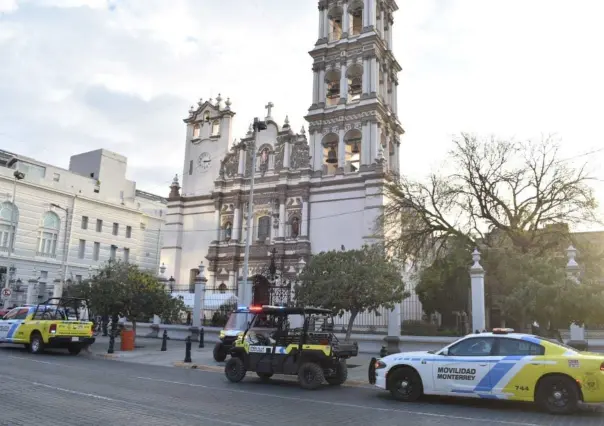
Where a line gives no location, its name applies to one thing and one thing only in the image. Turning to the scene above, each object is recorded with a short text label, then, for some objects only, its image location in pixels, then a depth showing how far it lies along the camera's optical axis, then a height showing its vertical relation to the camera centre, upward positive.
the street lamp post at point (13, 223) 39.71 +6.48
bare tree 23.56 +5.39
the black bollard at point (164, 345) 21.77 -1.30
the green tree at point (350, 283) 18.44 +1.30
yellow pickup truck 18.17 -0.68
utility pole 22.22 +2.37
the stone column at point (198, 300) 27.69 +0.70
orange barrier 21.44 -1.18
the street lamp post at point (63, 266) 38.12 +3.47
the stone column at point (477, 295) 18.95 +1.08
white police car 9.18 -0.84
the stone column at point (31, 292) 42.84 +1.25
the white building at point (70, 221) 43.25 +8.04
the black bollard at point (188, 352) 17.62 -1.25
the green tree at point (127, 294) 22.30 +0.72
